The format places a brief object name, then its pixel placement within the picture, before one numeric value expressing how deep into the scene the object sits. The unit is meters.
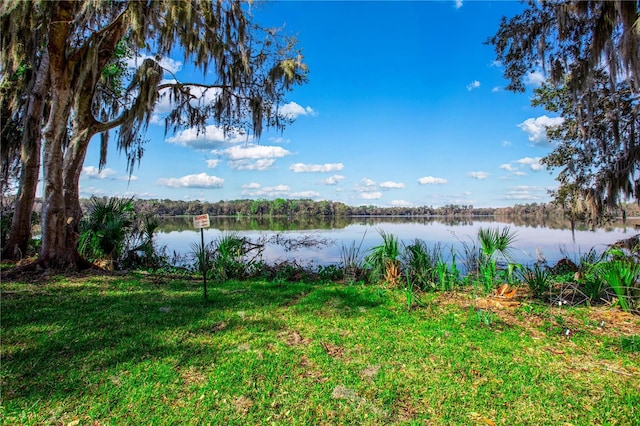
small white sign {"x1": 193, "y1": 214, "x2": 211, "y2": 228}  5.33
